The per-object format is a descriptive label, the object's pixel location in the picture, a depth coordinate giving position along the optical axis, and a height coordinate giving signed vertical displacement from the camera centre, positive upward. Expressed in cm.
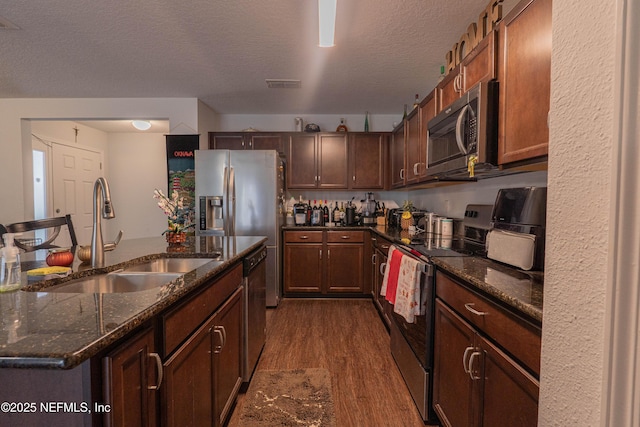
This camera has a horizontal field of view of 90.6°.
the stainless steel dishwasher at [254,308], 197 -72
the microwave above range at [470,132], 161 +40
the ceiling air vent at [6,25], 216 +123
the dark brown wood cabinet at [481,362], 97 -59
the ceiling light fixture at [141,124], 439 +108
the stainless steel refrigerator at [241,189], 351 +15
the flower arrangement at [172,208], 206 -4
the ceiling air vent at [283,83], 319 +123
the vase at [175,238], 209 -24
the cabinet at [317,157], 420 +61
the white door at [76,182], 471 +30
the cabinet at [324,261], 389 -72
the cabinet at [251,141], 419 +81
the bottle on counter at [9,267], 103 -22
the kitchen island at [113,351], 69 -40
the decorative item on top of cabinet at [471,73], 164 +79
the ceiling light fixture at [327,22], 178 +112
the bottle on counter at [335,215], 433 -17
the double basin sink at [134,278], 130 -35
